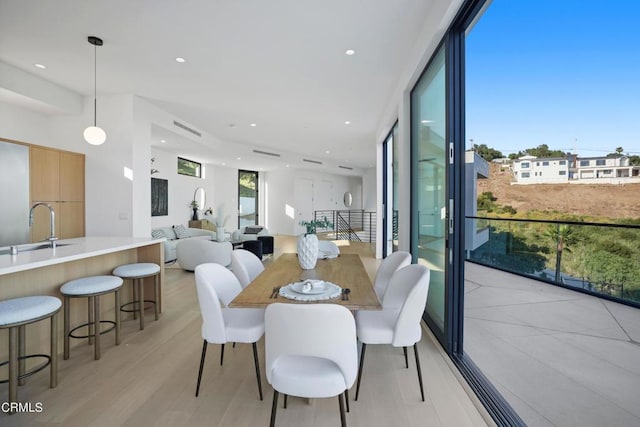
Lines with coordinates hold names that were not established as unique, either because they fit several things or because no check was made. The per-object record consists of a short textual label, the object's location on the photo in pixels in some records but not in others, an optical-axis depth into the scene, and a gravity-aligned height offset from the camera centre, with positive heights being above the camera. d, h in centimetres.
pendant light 347 +85
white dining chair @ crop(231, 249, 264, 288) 273 -50
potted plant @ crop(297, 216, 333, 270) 259 -33
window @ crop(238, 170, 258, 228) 1200 +50
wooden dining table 177 -50
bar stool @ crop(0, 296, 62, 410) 188 -67
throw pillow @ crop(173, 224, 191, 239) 746 -50
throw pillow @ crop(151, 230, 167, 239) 634 -46
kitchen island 227 -51
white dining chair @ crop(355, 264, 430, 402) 193 -76
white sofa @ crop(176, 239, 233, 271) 557 -74
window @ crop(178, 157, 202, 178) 916 +132
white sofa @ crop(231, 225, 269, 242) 757 -61
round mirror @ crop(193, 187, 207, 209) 980 +44
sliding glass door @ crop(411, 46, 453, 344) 283 +30
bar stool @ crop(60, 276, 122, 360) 249 -65
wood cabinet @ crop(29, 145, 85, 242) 415 +30
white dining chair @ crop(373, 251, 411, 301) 288 -55
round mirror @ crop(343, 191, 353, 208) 1530 +57
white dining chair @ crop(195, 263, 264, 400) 194 -74
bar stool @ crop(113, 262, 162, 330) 309 -69
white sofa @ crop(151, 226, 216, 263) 637 -61
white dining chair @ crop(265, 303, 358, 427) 140 -63
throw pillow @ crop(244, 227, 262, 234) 887 -54
